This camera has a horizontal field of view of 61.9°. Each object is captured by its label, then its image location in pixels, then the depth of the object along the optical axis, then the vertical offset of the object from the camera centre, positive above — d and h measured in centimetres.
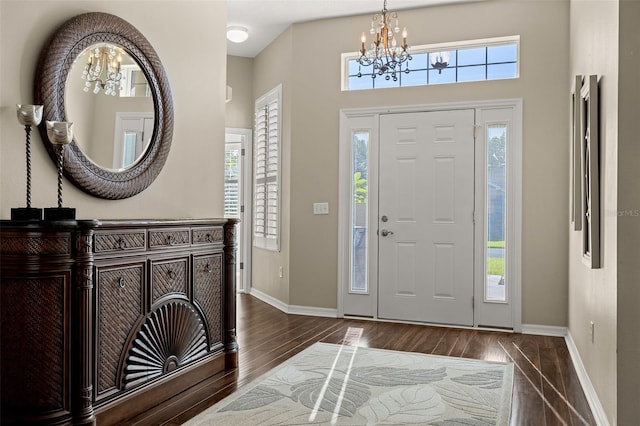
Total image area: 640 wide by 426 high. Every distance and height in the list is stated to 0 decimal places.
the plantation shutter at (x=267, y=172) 600 +43
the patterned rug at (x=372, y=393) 275 -108
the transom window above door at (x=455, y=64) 495 +139
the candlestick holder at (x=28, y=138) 234 +32
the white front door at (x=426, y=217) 502 -7
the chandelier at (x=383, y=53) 422 +129
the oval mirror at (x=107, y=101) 268 +59
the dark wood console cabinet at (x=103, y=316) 228 -54
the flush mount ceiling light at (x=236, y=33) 571 +188
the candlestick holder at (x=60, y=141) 239 +31
